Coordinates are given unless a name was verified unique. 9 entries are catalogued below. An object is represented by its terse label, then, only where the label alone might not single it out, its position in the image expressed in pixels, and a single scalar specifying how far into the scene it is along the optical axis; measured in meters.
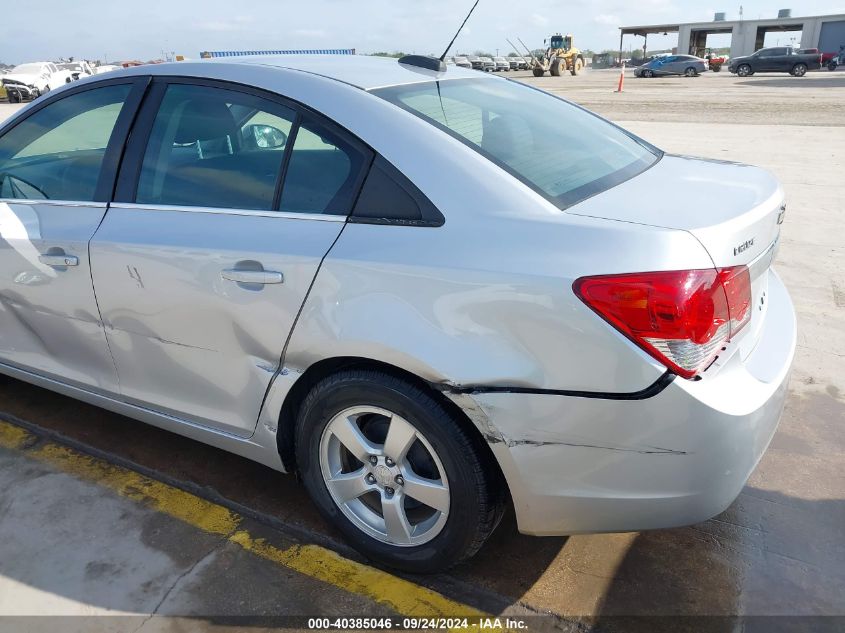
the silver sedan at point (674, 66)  41.53
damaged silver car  1.79
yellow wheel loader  43.62
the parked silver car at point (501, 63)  57.41
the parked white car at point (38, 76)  28.33
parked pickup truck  35.31
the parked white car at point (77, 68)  33.06
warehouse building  53.91
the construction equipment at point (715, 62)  49.66
